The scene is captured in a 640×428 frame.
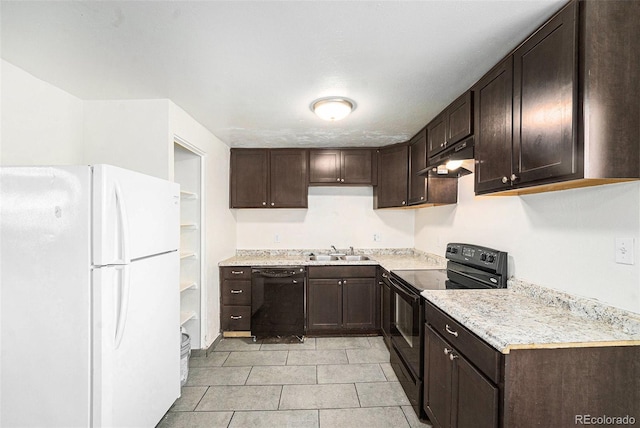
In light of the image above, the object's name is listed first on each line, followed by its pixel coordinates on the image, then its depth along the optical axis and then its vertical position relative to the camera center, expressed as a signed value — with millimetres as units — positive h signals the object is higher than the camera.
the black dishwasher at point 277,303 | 3584 -1046
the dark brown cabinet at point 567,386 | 1237 -692
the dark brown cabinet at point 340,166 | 4043 +644
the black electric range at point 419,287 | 2205 -583
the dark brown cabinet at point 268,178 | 4020 +476
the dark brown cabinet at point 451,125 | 2145 +721
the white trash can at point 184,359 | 2592 -1248
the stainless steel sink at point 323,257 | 4113 -584
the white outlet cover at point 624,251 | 1358 -157
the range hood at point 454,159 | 2232 +452
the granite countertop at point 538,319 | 1245 -504
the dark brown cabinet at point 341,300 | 3658 -1026
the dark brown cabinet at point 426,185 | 3096 +309
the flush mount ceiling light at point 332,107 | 2411 +870
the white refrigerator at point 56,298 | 1524 -429
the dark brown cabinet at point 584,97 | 1243 +508
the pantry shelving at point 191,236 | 3186 -237
